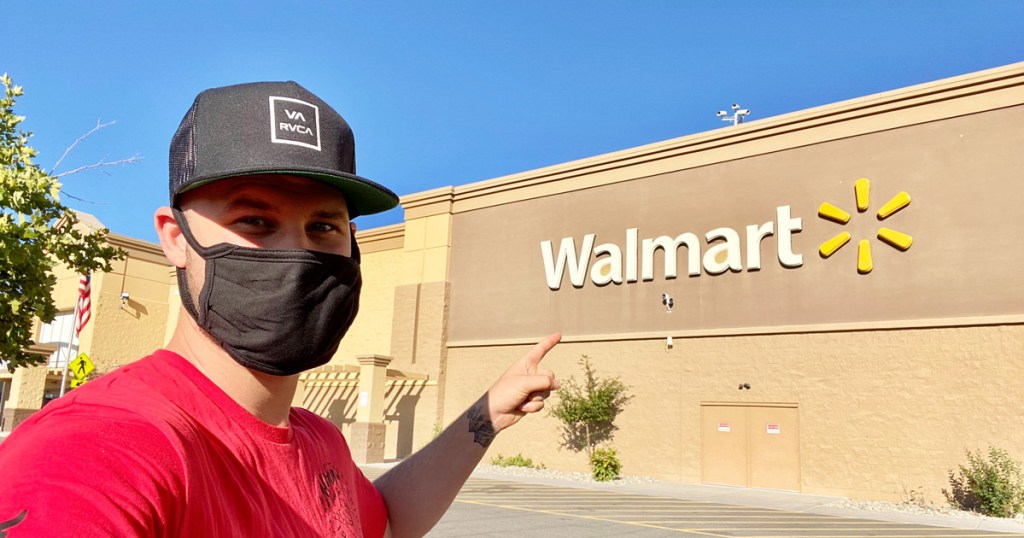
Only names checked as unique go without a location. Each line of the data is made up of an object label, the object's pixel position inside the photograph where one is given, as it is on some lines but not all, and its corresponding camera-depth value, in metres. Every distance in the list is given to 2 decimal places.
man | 1.12
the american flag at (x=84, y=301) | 29.56
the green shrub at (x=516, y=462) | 25.28
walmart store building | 18.58
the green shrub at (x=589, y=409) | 23.53
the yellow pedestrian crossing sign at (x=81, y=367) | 22.16
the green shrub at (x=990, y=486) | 16.47
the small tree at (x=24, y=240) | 7.32
